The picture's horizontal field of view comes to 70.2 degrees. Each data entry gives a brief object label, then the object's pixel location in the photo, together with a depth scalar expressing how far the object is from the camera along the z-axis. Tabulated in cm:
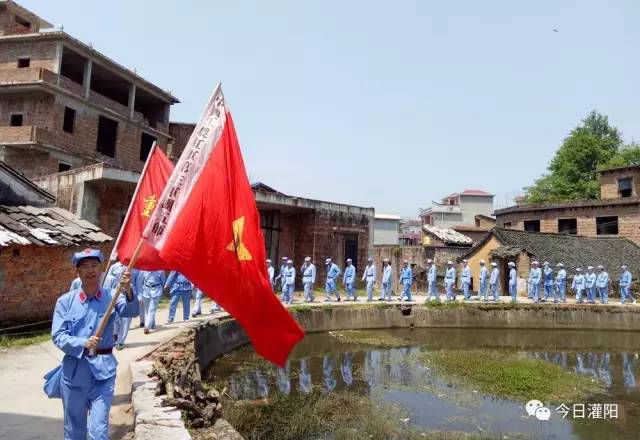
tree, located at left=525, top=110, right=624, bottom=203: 3770
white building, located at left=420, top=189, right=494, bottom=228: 4716
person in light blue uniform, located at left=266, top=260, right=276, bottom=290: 1589
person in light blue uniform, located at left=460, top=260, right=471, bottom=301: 1977
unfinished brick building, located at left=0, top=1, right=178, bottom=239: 2141
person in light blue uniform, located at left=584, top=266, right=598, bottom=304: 1977
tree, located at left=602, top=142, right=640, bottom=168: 3556
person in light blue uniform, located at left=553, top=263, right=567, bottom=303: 1985
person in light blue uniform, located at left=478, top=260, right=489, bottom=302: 1925
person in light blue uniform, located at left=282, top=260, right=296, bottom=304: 1587
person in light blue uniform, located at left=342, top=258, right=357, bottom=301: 1778
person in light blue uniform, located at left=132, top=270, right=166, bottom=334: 968
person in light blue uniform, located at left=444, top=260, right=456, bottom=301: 1933
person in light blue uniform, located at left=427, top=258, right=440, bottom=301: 1898
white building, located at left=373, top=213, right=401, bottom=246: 4012
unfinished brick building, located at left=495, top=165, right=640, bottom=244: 2819
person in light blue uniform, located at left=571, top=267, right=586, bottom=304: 2003
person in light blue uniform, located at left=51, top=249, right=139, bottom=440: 338
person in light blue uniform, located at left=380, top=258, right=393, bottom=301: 1828
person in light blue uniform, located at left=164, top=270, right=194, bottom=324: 1102
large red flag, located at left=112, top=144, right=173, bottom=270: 604
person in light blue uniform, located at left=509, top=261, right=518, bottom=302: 1934
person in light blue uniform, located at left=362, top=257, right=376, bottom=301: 1806
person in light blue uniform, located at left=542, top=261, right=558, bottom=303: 1988
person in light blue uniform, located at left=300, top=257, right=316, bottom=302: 1664
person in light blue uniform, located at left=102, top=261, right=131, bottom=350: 803
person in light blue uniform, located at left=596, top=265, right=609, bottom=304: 1980
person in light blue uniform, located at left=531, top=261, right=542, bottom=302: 1941
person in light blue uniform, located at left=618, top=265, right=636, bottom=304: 1992
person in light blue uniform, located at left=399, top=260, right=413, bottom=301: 1862
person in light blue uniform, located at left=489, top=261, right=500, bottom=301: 1909
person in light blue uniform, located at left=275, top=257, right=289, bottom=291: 1980
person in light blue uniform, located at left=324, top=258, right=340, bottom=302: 1719
